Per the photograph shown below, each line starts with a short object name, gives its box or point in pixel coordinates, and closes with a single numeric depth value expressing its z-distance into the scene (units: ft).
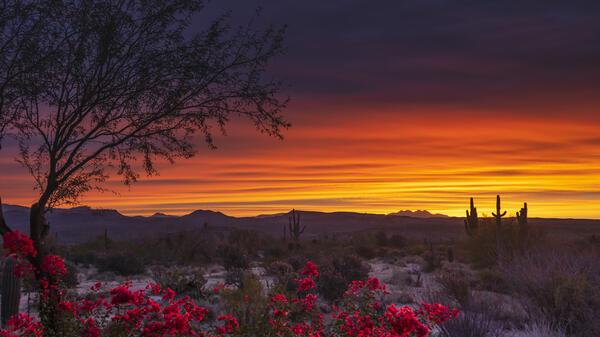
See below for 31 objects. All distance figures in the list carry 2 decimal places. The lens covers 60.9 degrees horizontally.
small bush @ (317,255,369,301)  60.39
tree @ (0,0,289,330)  37.47
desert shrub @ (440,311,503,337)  31.96
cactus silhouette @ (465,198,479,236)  118.42
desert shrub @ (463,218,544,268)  93.40
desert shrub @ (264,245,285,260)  132.84
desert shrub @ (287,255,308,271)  84.89
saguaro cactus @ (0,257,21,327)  46.88
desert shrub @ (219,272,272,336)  25.37
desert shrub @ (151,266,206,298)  58.59
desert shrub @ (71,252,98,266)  116.37
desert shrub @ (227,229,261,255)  151.43
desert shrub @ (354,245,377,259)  137.39
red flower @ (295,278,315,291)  26.99
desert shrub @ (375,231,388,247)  169.26
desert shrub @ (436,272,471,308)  41.09
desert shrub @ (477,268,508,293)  62.44
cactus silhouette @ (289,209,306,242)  151.84
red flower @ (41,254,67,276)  29.22
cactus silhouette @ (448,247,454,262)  111.86
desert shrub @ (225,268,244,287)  69.28
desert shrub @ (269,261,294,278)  75.95
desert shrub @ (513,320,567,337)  32.28
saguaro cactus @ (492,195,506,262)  90.48
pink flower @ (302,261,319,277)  27.16
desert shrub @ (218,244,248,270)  101.86
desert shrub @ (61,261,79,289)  74.51
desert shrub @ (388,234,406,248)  164.88
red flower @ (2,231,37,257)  26.00
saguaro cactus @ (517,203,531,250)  94.32
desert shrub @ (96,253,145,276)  103.04
